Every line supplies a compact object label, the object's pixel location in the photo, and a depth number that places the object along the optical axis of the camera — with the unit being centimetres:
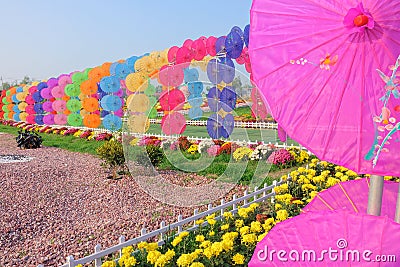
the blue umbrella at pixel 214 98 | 682
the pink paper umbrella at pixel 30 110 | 1884
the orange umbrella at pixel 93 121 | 1326
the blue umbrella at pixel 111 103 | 1155
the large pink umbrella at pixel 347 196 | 171
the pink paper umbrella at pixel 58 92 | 1577
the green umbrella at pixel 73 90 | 1451
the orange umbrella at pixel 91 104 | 1327
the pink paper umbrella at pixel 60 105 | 1554
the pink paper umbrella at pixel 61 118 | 1563
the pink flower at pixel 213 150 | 866
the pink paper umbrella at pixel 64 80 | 1578
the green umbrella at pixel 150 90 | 539
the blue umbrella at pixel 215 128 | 785
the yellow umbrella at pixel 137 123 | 556
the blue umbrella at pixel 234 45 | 764
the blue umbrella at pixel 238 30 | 773
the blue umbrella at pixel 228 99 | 707
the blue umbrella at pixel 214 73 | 572
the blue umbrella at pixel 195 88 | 606
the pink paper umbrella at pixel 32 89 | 1915
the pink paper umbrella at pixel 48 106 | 1669
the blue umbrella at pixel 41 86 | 1833
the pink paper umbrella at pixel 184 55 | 829
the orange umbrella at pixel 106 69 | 1323
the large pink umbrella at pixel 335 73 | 114
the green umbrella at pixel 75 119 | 1423
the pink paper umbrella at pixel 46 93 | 1700
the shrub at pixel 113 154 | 740
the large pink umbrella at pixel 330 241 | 101
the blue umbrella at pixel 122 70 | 1176
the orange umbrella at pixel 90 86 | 1331
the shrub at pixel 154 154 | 726
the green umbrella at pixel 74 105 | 1434
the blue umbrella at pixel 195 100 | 648
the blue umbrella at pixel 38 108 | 1825
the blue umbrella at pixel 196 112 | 682
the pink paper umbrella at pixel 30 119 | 1871
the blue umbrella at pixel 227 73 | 611
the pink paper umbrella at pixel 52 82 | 1700
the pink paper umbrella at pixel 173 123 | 703
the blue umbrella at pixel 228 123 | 746
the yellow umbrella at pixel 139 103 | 550
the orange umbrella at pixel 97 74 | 1331
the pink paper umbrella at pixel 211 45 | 824
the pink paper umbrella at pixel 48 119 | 1666
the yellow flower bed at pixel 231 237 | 269
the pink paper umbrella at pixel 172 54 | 868
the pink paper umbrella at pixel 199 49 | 836
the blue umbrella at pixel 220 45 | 784
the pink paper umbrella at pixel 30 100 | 1880
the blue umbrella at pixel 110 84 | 1167
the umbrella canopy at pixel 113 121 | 1196
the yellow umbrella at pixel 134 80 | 969
